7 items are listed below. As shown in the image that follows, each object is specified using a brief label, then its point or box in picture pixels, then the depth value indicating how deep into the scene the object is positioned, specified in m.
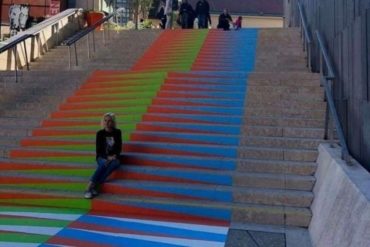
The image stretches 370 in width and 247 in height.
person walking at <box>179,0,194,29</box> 20.33
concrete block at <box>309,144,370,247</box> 3.99
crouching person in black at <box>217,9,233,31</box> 19.88
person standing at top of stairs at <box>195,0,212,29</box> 20.62
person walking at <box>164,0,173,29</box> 20.47
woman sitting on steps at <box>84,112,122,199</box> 7.16
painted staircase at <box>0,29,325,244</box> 6.68
